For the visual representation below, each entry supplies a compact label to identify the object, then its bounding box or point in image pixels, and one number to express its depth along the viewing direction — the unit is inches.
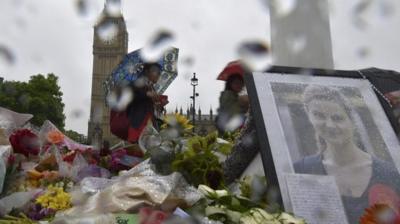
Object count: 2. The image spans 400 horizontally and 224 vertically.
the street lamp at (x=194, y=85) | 881.2
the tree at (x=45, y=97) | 1120.8
